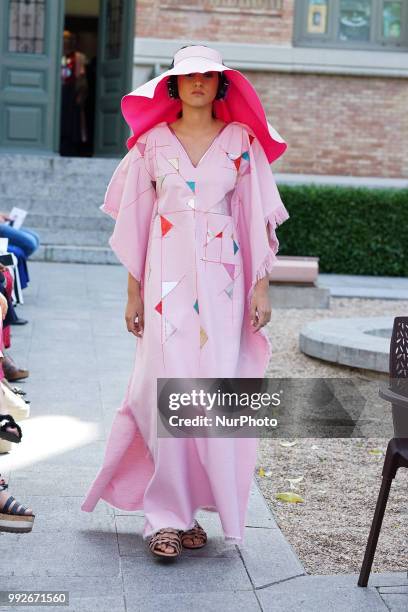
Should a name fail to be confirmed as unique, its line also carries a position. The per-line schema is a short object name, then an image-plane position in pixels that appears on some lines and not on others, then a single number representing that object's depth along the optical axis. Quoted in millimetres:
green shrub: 15562
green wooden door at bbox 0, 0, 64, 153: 16969
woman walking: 4637
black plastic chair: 4137
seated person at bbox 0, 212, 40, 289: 10508
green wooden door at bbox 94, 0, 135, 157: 17422
